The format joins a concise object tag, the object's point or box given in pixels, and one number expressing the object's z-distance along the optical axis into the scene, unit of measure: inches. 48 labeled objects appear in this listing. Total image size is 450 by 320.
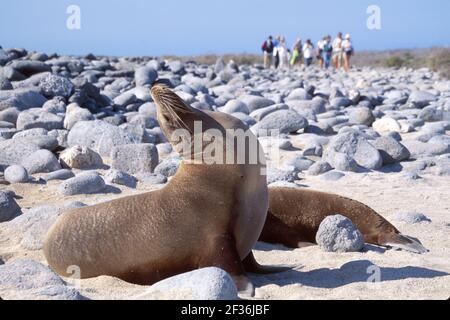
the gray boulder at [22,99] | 452.1
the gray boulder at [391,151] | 330.3
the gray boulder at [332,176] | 302.4
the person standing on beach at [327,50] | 1236.5
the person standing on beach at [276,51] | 1241.3
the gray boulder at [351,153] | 316.2
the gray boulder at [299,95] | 614.2
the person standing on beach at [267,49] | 1243.3
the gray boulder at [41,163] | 297.1
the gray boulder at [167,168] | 298.4
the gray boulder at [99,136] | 350.6
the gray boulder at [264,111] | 463.4
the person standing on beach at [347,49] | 1135.6
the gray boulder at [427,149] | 346.3
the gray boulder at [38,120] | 394.7
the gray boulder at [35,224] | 199.0
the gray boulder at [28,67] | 573.3
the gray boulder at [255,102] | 519.8
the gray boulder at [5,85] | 512.5
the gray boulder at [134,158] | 306.7
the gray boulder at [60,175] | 282.2
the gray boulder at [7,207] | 223.6
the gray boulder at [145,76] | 661.9
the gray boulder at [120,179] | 277.6
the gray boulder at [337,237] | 197.5
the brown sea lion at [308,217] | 216.7
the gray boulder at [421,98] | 585.9
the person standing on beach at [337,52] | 1154.5
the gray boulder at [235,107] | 498.0
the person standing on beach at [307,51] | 1262.3
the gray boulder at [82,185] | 256.7
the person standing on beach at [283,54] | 1256.8
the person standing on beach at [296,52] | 1277.9
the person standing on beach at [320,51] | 1286.2
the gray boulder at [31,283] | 132.3
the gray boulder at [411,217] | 232.4
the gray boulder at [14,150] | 313.6
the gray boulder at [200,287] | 130.6
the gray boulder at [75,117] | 410.0
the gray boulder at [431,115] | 482.6
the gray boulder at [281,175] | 291.0
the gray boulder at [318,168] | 310.5
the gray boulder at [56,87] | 496.4
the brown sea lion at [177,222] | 162.6
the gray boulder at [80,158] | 306.5
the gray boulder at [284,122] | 402.6
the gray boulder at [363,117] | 460.4
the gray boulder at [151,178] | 287.1
